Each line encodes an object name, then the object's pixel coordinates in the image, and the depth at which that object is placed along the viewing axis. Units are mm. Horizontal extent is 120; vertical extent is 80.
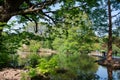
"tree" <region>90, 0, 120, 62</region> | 14864
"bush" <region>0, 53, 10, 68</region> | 5834
